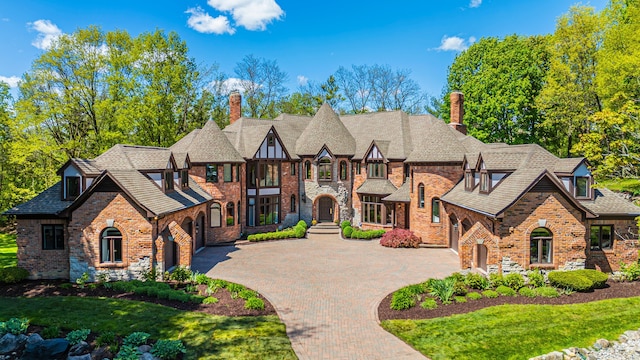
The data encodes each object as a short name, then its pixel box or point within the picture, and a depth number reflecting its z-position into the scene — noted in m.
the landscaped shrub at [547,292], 15.75
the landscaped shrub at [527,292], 15.77
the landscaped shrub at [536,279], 16.92
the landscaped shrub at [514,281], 16.48
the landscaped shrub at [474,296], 15.36
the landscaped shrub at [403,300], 14.51
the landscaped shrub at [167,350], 10.52
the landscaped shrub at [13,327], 11.88
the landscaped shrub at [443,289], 15.03
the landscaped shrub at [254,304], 14.35
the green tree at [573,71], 31.56
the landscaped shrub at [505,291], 15.85
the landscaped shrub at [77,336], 11.30
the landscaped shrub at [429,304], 14.52
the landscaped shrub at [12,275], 17.47
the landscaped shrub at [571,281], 15.96
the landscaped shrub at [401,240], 25.30
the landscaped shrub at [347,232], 28.23
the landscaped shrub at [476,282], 16.48
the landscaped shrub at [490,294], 15.52
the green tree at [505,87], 35.09
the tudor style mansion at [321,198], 17.55
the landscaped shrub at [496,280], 16.64
